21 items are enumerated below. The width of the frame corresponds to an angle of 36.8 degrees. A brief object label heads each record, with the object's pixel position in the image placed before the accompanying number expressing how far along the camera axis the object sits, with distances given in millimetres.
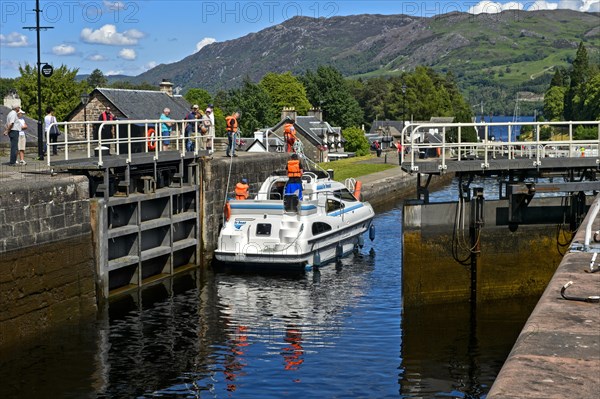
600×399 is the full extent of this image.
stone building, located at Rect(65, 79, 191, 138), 54062
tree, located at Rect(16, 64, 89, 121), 84500
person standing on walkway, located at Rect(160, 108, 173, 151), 32094
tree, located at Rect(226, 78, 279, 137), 121000
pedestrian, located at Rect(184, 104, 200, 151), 33266
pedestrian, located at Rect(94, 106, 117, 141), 30894
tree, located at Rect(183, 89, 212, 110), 174300
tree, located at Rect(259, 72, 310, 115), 140750
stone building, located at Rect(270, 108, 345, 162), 94750
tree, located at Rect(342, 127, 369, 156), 106875
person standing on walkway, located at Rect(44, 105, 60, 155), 29389
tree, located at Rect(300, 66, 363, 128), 141000
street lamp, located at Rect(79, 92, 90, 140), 43062
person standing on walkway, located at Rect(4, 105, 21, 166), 26808
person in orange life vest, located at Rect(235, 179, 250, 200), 31720
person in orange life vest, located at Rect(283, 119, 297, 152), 35844
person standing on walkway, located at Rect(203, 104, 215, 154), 33059
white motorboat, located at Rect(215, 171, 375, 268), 28891
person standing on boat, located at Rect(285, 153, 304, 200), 30047
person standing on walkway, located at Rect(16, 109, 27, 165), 28109
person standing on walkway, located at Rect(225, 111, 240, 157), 33281
